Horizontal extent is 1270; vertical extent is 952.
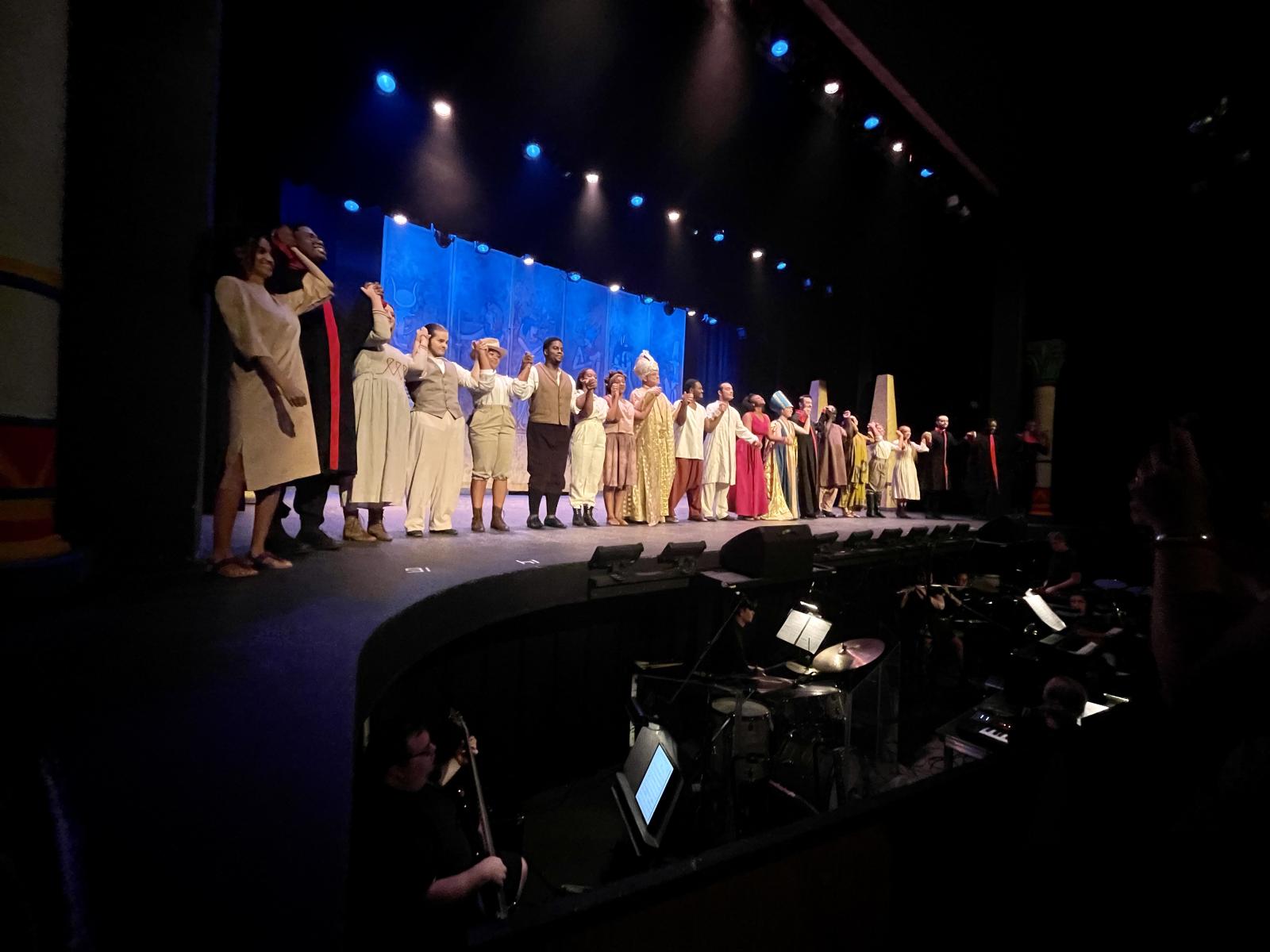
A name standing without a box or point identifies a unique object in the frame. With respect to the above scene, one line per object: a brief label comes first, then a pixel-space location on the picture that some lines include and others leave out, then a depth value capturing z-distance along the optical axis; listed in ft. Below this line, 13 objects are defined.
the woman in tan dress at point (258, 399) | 8.47
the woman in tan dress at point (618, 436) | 18.75
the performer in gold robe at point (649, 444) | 20.08
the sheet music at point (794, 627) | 13.66
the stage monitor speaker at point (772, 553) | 14.23
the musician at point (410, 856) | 5.99
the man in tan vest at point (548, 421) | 16.83
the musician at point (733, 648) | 15.25
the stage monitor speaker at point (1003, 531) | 26.27
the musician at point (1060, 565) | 23.03
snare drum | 11.26
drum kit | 11.27
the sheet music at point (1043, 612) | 16.74
